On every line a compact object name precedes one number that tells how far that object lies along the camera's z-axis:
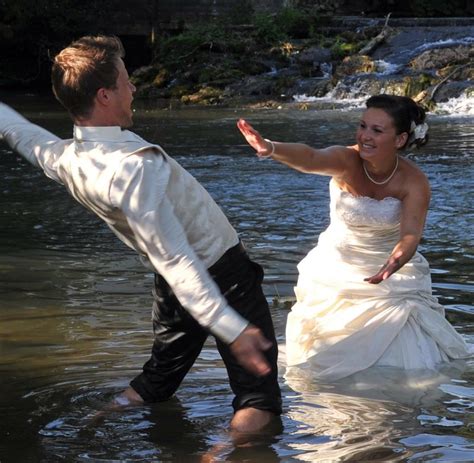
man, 6.36
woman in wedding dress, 9.54
